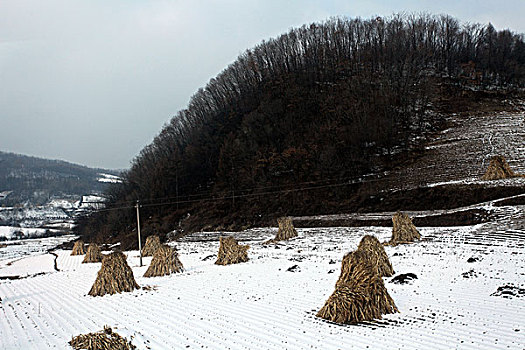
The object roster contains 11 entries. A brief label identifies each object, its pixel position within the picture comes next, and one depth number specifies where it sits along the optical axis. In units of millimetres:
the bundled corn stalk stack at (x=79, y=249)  37719
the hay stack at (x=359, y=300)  9266
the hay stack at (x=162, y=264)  18844
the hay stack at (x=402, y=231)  21688
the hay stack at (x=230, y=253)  20922
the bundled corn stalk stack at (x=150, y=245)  28406
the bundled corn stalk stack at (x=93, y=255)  30188
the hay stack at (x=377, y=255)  14094
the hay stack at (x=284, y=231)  29531
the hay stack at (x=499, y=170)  33188
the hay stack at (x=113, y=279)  14578
